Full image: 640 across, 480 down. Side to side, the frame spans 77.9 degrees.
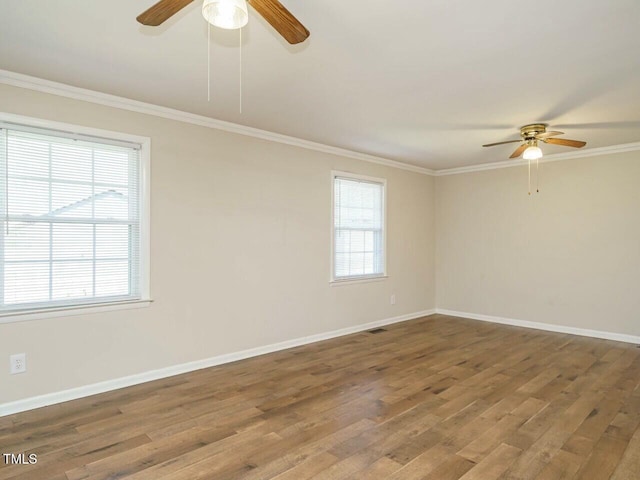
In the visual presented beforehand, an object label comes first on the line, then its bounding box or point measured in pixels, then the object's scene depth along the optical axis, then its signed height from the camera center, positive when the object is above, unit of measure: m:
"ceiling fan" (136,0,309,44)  1.56 +0.93
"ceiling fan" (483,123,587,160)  4.02 +1.08
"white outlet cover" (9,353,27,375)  2.89 -0.92
